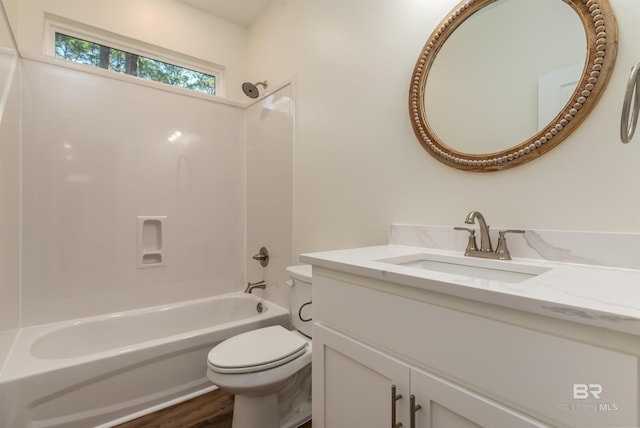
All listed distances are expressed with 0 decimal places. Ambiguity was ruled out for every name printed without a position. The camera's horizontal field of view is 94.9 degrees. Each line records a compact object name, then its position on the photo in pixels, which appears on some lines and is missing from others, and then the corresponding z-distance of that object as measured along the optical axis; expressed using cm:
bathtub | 132
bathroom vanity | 49
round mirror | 91
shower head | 229
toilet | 128
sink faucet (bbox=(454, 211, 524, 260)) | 101
